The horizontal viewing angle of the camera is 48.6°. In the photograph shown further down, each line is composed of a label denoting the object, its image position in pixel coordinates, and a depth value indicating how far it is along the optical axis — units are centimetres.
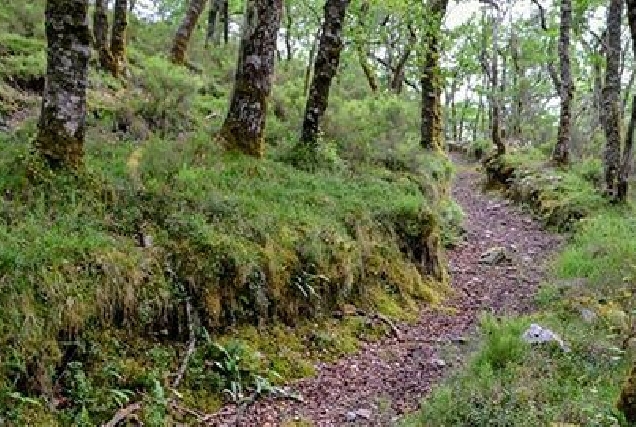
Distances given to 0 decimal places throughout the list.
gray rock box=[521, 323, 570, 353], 669
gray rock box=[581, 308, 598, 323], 771
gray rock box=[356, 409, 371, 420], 592
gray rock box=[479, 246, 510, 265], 1213
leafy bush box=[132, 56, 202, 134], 993
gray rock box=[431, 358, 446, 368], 710
